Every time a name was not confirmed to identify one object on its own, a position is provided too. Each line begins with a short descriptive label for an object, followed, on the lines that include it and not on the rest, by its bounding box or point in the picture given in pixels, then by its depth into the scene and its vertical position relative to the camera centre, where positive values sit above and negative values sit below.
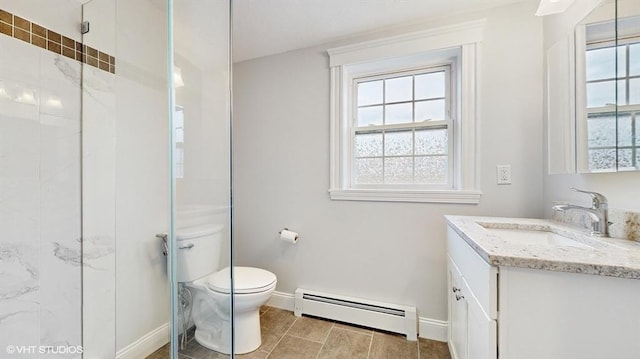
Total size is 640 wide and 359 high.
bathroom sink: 1.14 -0.27
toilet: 1.15 -0.49
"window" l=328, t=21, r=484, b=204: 1.59 +0.45
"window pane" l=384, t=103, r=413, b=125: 1.85 +0.49
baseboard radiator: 1.64 -0.93
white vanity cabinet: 0.64 -0.37
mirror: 0.95 +0.40
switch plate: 1.52 +0.03
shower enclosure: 1.00 +0.07
